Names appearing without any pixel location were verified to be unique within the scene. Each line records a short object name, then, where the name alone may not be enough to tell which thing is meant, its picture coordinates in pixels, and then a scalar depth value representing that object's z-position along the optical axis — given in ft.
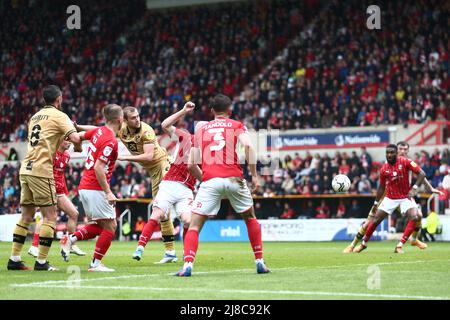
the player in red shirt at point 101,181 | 40.83
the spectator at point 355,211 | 103.55
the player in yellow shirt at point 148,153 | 49.67
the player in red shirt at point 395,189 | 64.54
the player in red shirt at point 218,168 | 38.14
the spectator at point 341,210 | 104.68
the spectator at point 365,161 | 109.60
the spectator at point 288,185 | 110.73
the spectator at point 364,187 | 105.09
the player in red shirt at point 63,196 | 59.31
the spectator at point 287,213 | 107.86
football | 62.80
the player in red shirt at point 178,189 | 51.39
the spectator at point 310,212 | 107.79
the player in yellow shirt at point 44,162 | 42.39
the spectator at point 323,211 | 106.22
